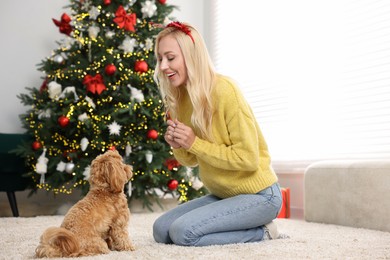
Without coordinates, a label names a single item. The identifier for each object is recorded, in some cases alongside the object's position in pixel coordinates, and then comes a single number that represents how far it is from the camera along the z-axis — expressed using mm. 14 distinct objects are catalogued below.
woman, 2674
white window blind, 4195
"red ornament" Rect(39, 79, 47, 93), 5133
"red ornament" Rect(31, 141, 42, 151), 4820
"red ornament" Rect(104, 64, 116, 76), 4809
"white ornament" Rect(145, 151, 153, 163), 4758
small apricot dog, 2286
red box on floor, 4583
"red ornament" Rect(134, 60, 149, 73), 4898
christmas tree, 4797
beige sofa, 3432
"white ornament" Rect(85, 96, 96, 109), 4797
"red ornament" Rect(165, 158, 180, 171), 4938
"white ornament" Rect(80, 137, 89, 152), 4707
